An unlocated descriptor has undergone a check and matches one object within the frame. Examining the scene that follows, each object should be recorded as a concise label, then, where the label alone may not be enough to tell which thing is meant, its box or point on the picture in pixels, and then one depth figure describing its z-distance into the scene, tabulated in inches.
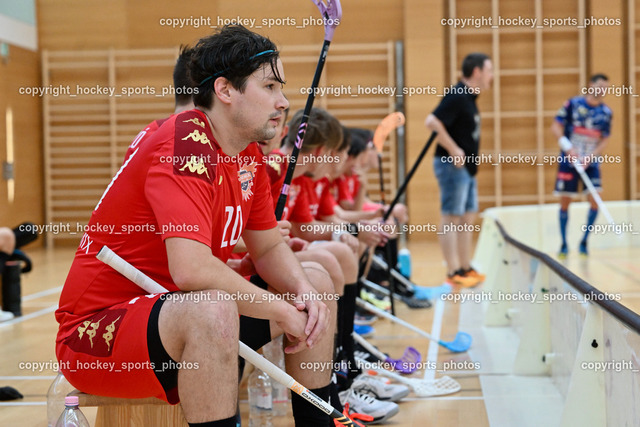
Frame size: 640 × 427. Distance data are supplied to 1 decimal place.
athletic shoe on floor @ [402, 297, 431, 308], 390.9
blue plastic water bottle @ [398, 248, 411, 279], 453.1
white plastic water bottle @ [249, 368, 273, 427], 203.3
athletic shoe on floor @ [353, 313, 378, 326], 350.9
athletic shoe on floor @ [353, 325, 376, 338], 316.2
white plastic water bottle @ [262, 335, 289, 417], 214.7
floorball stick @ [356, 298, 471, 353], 286.5
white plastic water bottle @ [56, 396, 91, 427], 134.1
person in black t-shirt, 454.6
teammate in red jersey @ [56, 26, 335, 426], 117.5
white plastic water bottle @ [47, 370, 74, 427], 177.2
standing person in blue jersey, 564.1
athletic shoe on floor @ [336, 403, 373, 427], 193.0
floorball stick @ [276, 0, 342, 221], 200.7
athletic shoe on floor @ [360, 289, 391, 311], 381.7
